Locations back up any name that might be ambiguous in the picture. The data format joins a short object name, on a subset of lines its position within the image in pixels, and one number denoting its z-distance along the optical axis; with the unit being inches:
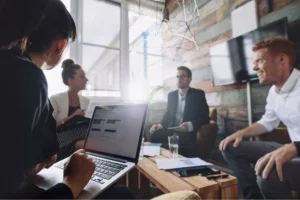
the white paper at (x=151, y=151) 53.8
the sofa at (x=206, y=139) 77.2
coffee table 30.9
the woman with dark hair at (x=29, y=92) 13.4
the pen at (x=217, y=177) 33.9
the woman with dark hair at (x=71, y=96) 77.6
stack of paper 39.9
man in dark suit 81.1
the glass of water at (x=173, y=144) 58.5
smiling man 41.1
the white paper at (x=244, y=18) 69.9
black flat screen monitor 60.0
